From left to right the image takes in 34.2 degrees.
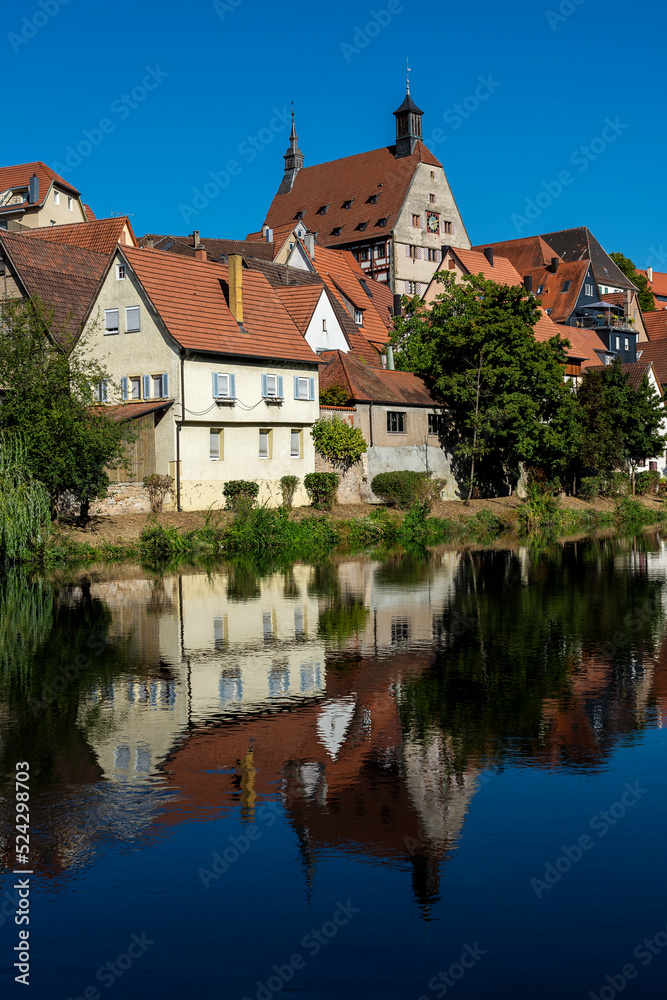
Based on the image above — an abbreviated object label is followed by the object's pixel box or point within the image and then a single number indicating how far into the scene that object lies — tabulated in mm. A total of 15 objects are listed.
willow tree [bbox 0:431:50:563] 33688
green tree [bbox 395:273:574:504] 57250
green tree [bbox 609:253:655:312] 128125
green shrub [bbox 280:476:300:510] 49719
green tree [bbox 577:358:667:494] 63688
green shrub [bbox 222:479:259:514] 46125
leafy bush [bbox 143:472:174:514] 44031
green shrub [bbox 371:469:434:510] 52469
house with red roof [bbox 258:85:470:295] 97500
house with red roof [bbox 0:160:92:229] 82188
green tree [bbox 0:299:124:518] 37219
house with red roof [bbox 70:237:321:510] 46125
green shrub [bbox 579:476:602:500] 64562
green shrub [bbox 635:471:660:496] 69562
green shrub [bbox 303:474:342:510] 50656
